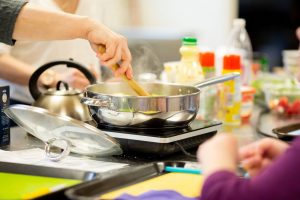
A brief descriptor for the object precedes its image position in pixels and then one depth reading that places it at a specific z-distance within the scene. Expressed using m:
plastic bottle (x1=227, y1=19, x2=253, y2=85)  2.41
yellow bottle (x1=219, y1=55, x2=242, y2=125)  2.13
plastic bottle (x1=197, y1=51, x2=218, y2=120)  2.15
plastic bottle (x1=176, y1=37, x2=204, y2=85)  2.06
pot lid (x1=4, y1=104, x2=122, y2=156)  1.56
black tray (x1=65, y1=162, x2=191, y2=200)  1.34
